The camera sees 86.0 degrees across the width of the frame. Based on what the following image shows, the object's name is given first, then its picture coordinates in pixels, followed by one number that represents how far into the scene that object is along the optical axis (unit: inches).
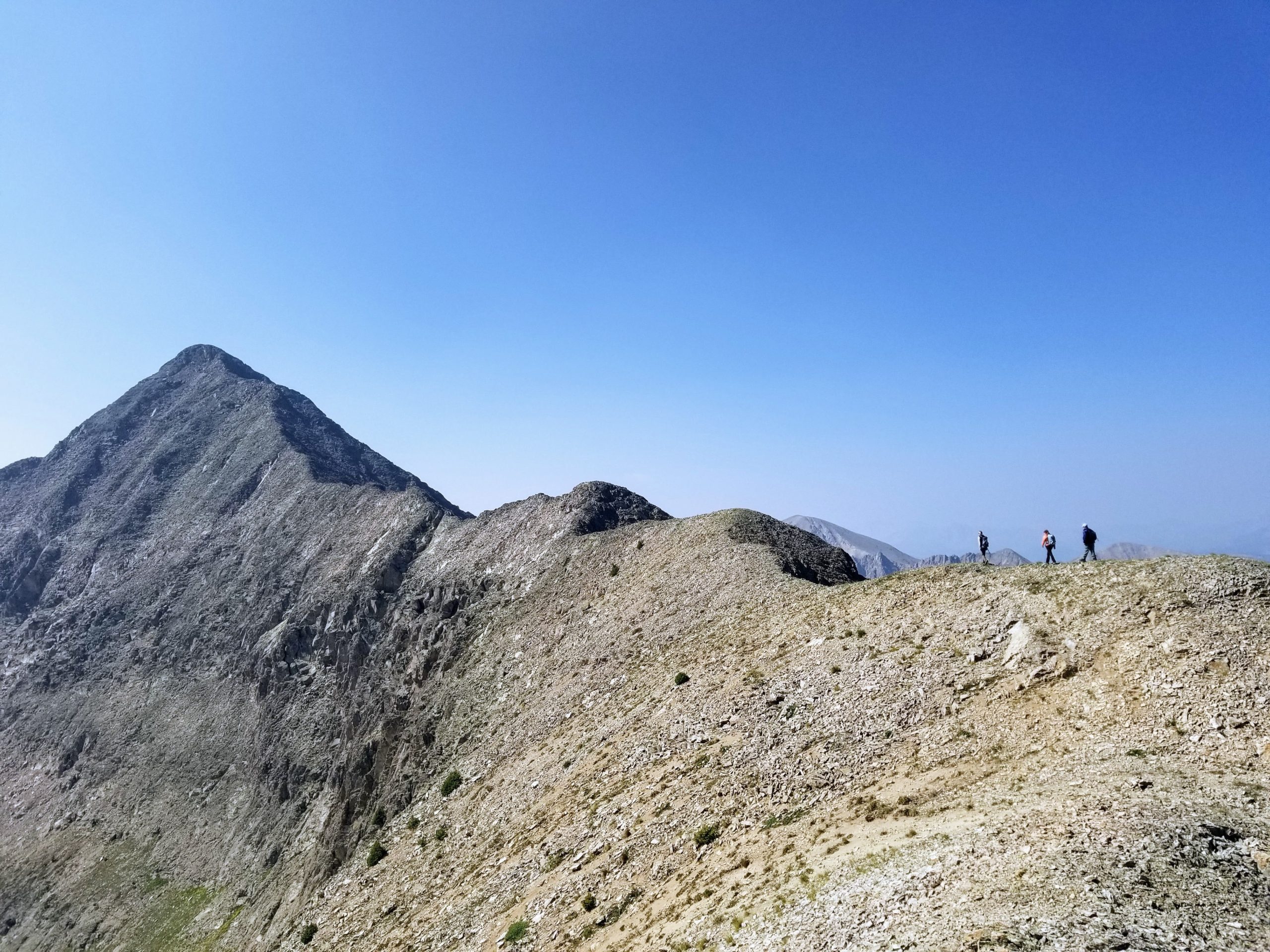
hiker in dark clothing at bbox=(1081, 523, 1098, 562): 1251.8
